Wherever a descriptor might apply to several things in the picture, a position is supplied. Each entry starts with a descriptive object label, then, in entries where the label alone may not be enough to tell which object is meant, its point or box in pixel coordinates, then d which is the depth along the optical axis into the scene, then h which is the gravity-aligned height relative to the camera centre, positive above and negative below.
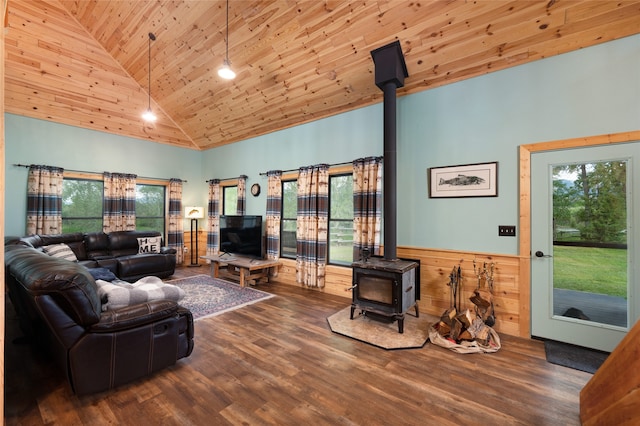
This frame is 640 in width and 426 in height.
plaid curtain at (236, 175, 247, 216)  6.11 +0.39
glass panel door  2.62 -0.31
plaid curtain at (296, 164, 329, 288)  4.67 -0.21
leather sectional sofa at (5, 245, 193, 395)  1.79 -0.85
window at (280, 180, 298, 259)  5.40 -0.10
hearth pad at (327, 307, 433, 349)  2.87 -1.32
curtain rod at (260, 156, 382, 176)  4.49 +0.81
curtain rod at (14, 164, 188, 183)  4.87 +0.81
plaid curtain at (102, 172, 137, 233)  5.76 +0.20
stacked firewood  2.85 -1.10
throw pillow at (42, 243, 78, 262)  4.36 -0.62
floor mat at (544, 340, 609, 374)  2.44 -1.33
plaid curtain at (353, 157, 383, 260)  4.04 +0.13
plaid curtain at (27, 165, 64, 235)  4.91 +0.22
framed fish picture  3.27 +0.41
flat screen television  5.30 -0.46
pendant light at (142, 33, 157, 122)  4.35 +1.60
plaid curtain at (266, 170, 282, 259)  5.37 +0.05
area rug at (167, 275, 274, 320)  3.81 -1.30
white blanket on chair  2.14 -0.65
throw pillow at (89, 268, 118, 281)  3.50 -0.81
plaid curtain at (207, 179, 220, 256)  6.69 -0.15
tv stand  4.91 -1.01
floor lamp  6.58 -0.16
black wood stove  3.07 -0.87
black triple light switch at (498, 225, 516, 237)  3.13 -0.19
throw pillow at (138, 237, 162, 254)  5.58 -0.65
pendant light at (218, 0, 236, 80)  3.15 +1.60
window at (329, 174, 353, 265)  4.63 -0.10
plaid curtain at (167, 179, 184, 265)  6.59 -0.20
